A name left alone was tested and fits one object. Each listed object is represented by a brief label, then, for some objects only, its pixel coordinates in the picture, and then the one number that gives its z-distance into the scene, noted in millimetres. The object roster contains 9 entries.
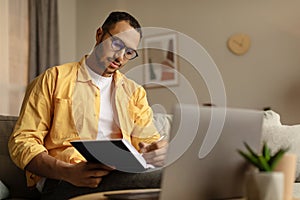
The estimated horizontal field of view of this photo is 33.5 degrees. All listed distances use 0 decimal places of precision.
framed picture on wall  4273
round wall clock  3959
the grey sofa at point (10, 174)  2041
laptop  1024
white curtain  3924
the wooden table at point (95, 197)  1255
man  1791
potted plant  997
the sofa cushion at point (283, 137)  2219
